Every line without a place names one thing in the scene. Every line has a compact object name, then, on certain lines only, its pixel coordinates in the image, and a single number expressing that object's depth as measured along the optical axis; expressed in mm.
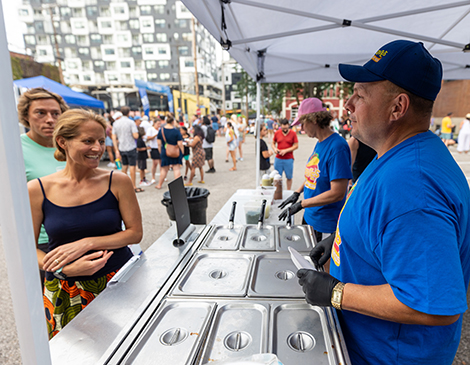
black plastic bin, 2829
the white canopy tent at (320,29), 2215
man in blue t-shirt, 683
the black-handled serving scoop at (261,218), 1927
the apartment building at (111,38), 49156
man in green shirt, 1921
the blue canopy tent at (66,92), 8070
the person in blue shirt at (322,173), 2105
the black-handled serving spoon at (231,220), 1924
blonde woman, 1441
